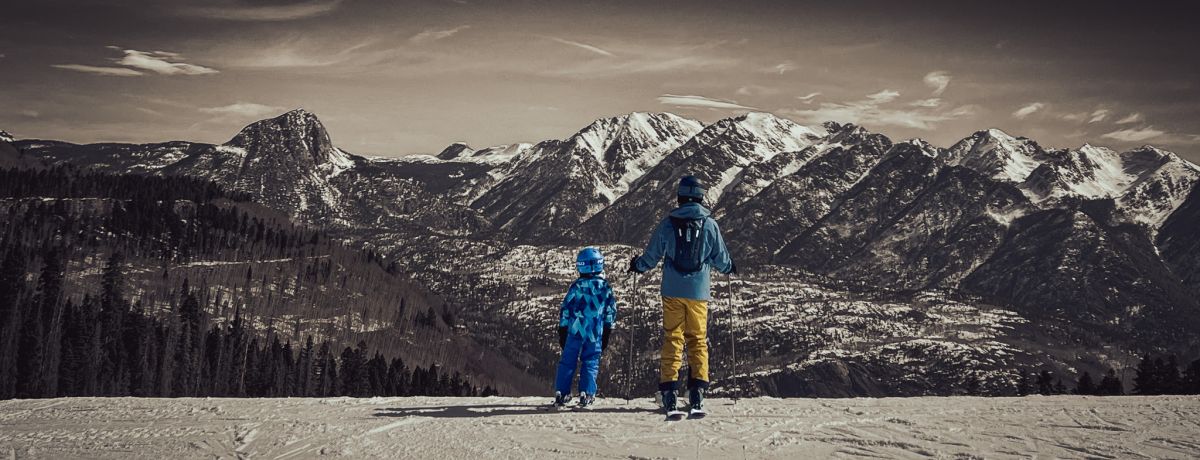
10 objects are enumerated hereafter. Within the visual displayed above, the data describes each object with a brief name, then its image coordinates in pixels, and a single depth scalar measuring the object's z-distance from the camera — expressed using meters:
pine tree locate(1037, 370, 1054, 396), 94.49
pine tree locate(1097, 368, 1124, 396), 84.09
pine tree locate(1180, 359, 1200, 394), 84.31
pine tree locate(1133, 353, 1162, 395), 87.02
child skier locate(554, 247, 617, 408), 18.66
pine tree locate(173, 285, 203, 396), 173.62
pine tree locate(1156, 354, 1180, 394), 85.40
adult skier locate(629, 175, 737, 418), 16.56
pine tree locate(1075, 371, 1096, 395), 94.62
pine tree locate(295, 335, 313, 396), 186.88
